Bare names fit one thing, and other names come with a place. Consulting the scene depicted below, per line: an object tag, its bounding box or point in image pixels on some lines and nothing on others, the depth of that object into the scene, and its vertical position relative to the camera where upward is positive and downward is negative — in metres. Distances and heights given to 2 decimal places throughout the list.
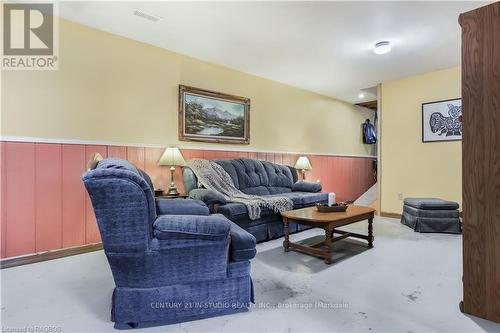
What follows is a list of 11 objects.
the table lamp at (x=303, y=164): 4.99 +0.04
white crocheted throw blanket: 3.06 -0.28
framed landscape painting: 3.71 +0.72
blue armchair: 1.43 -0.51
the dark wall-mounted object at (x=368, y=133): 6.75 +0.82
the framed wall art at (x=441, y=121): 4.18 +0.72
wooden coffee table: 2.51 -0.52
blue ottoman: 3.62 -0.67
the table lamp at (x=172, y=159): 3.29 +0.09
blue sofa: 2.95 -0.32
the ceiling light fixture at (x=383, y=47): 3.31 +1.45
